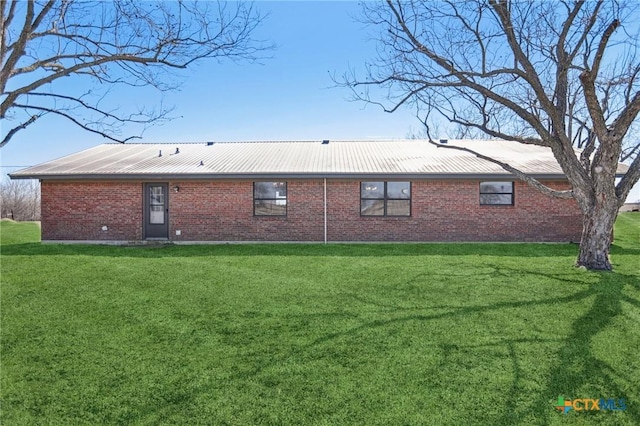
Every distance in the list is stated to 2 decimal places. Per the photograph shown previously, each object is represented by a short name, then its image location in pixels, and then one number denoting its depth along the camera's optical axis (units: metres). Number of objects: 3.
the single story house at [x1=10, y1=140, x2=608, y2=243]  12.16
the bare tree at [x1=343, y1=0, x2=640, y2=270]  7.79
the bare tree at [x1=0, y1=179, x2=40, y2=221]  29.53
